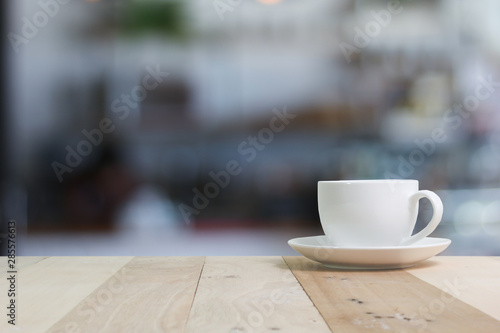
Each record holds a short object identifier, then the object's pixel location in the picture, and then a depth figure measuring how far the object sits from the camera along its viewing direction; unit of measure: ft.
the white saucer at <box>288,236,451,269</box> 2.19
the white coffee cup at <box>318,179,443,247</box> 2.36
